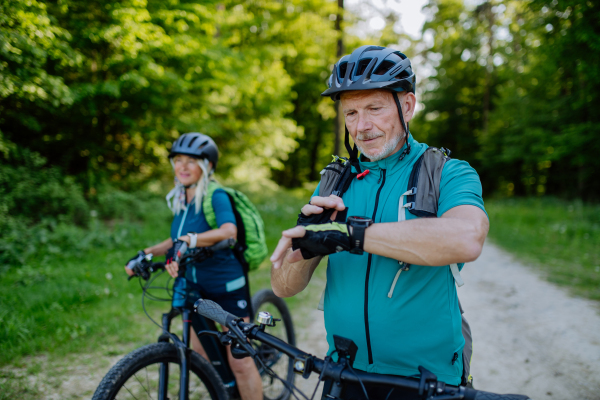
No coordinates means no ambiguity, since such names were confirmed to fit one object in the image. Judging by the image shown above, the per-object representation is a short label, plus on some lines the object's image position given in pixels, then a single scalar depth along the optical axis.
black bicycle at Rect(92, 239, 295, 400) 2.12
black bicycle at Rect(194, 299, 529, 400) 1.23
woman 3.05
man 1.32
